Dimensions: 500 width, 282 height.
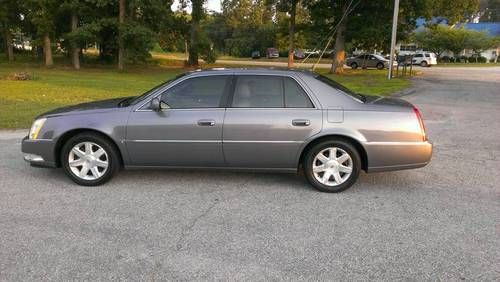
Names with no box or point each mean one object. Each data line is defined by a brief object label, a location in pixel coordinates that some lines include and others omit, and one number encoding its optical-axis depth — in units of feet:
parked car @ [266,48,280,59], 213.25
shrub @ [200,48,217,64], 118.21
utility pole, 73.04
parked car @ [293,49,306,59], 185.68
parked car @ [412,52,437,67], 148.15
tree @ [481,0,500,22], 368.07
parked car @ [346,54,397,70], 133.49
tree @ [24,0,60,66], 94.68
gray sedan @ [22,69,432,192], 16.85
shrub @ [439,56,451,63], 187.56
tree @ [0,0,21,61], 107.34
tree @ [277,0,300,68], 102.73
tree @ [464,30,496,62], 188.24
